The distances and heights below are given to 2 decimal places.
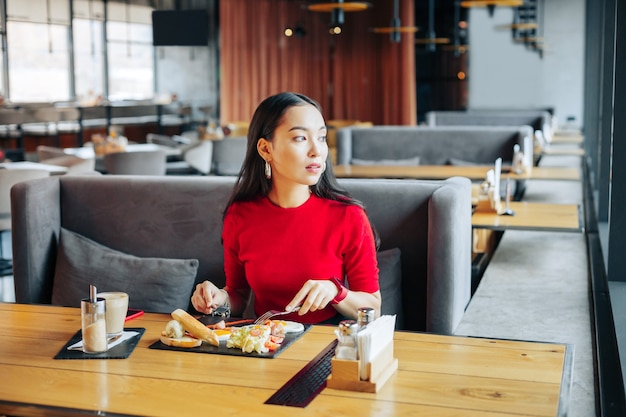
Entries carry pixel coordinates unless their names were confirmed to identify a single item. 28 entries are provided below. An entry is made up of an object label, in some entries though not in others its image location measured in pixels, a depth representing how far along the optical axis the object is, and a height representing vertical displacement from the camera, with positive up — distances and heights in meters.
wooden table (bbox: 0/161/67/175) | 5.78 -0.47
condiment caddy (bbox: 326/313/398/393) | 1.63 -0.51
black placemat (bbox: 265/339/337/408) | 1.61 -0.56
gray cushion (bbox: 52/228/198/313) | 3.28 -0.69
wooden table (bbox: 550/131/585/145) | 11.18 -0.62
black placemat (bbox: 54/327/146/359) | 1.90 -0.57
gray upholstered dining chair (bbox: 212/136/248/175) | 8.89 -0.59
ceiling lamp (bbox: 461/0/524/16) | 9.02 +0.97
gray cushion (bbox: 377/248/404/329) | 3.06 -0.66
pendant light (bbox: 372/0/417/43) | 11.06 +0.87
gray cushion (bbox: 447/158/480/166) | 7.98 -0.63
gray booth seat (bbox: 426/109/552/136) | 10.87 -0.32
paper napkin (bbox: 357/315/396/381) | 1.63 -0.47
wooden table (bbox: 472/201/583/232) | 4.36 -0.66
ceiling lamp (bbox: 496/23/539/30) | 11.43 +0.91
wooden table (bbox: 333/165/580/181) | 6.27 -0.58
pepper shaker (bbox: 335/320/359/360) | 1.65 -0.47
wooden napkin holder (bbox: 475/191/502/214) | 4.74 -0.62
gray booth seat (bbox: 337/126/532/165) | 8.05 -0.46
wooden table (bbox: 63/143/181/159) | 7.48 -0.48
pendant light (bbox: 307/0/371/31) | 7.92 +0.81
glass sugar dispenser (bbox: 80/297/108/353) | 1.90 -0.50
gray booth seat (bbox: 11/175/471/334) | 3.05 -0.54
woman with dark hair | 2.36 -0.37
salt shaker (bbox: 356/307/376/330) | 1.70 -0.44
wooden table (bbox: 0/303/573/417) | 1.58 -0.57
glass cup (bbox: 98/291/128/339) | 2.00 -0.50
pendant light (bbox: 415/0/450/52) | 13.82 +0.90
